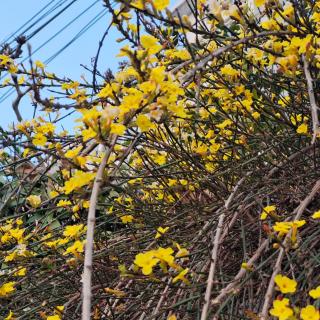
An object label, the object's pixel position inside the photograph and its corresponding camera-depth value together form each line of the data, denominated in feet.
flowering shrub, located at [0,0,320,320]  3.76
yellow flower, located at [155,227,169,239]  4.62
